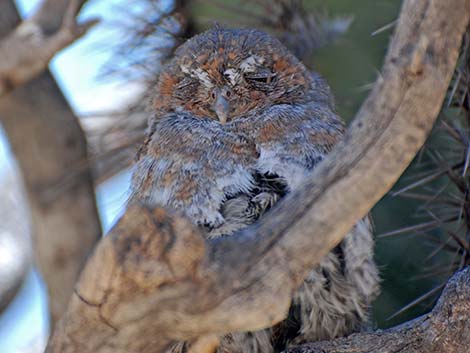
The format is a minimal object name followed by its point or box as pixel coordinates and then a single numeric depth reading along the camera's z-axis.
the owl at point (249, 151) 5.57
